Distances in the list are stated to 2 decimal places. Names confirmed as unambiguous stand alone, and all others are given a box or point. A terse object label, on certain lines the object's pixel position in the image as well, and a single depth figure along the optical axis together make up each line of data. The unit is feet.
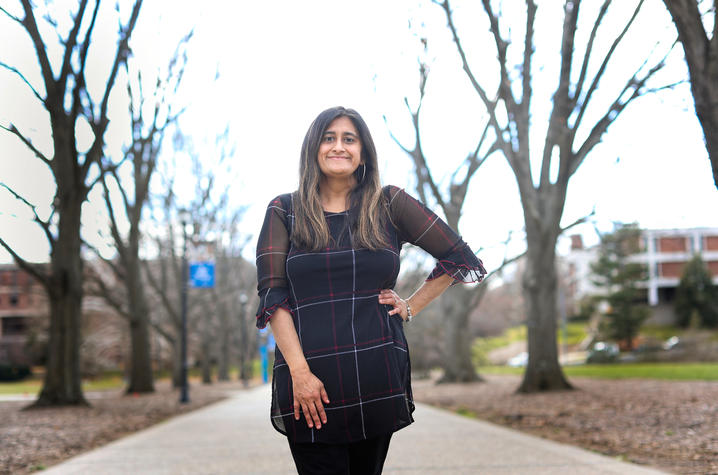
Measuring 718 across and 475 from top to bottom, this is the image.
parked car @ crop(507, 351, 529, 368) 200.21
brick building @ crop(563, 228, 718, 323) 225.97
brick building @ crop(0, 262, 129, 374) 130.52
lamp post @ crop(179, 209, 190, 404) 60.69
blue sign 62.92
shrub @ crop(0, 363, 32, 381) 160.45
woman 8.32
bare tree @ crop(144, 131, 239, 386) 82.33
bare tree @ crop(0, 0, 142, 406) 44.27
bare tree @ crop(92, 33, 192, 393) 51.55
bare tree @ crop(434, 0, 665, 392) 40.01
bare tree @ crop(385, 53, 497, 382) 63.21
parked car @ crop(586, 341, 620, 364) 134.41
